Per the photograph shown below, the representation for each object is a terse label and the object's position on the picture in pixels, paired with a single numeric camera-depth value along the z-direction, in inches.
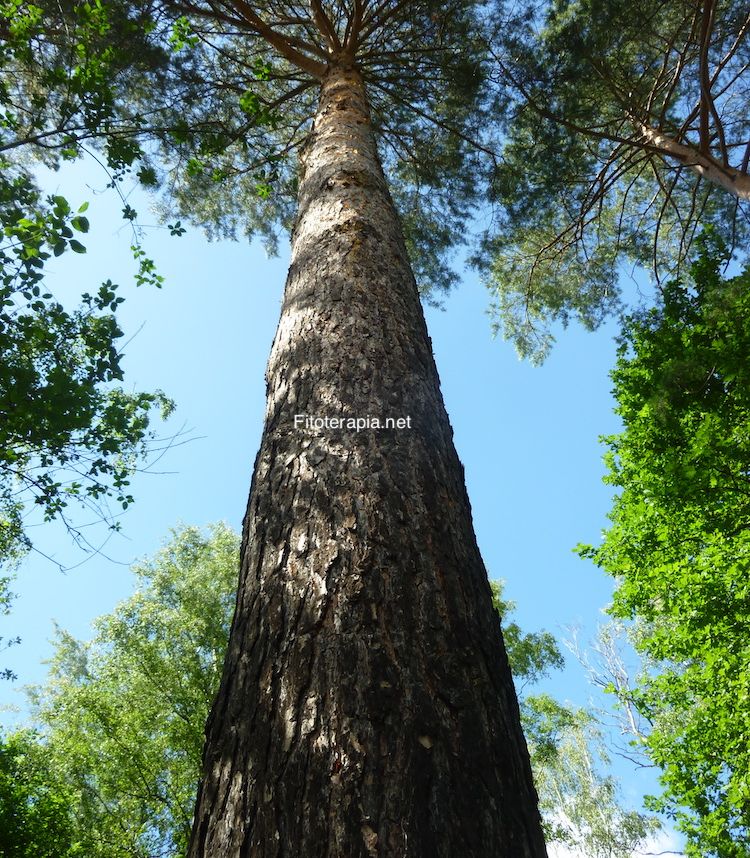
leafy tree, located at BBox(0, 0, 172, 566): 155.9
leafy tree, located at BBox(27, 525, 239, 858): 327.3
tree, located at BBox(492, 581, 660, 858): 440.8
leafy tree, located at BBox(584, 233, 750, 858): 206.4
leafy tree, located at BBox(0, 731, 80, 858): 240.8
